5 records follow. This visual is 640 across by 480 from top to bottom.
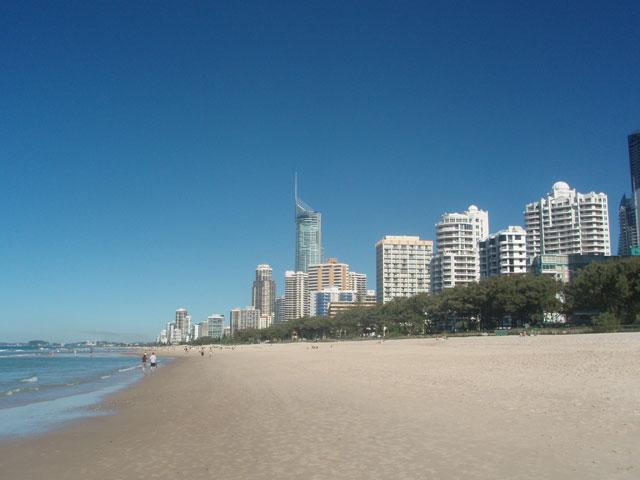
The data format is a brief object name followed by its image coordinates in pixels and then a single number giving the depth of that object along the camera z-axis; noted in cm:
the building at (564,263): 13638
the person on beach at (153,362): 5725
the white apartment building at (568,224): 17712
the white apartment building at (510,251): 15388
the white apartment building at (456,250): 16988
